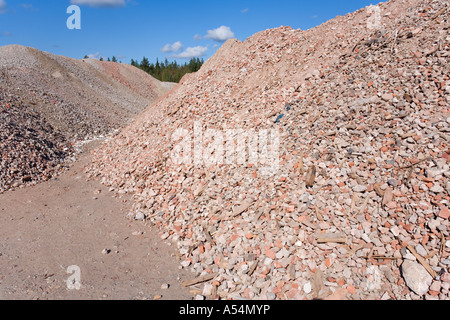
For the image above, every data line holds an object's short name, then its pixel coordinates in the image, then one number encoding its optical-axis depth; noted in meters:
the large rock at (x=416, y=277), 3.92
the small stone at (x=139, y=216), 7.22
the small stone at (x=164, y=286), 5.07
